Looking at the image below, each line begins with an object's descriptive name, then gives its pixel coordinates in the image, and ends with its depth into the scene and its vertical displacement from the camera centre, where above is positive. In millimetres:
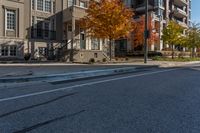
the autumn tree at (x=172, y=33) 24432 +4709
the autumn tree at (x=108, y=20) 16325 +4581
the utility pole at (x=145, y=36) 15334 +2662
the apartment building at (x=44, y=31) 16735 +3733
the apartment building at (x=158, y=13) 30833 +11289
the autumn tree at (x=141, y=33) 25577 +4949
